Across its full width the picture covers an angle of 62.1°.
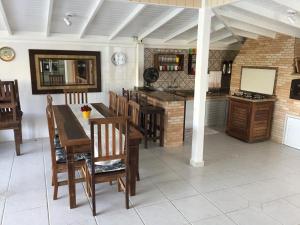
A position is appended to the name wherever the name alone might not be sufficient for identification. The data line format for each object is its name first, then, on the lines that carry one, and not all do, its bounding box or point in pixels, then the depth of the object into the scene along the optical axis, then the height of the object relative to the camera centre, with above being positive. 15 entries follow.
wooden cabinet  5.00 -1.01
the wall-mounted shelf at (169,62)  6.08 +0.13
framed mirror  4.95 -0.10
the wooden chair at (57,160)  2.80 -1.08
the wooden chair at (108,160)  2.45 -0.95
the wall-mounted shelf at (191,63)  6.38 +0.11
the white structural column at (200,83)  3.51 -0.22
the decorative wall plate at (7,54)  4.68 +0.20
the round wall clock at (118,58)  5.54 +0.18
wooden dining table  2.62 -0.82
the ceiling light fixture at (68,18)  3.99 +0.78
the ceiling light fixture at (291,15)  3.54 +0.79
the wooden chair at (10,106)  4.12 -0.68
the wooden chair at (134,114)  3.31 -0.64
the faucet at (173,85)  6.41 -0.45
